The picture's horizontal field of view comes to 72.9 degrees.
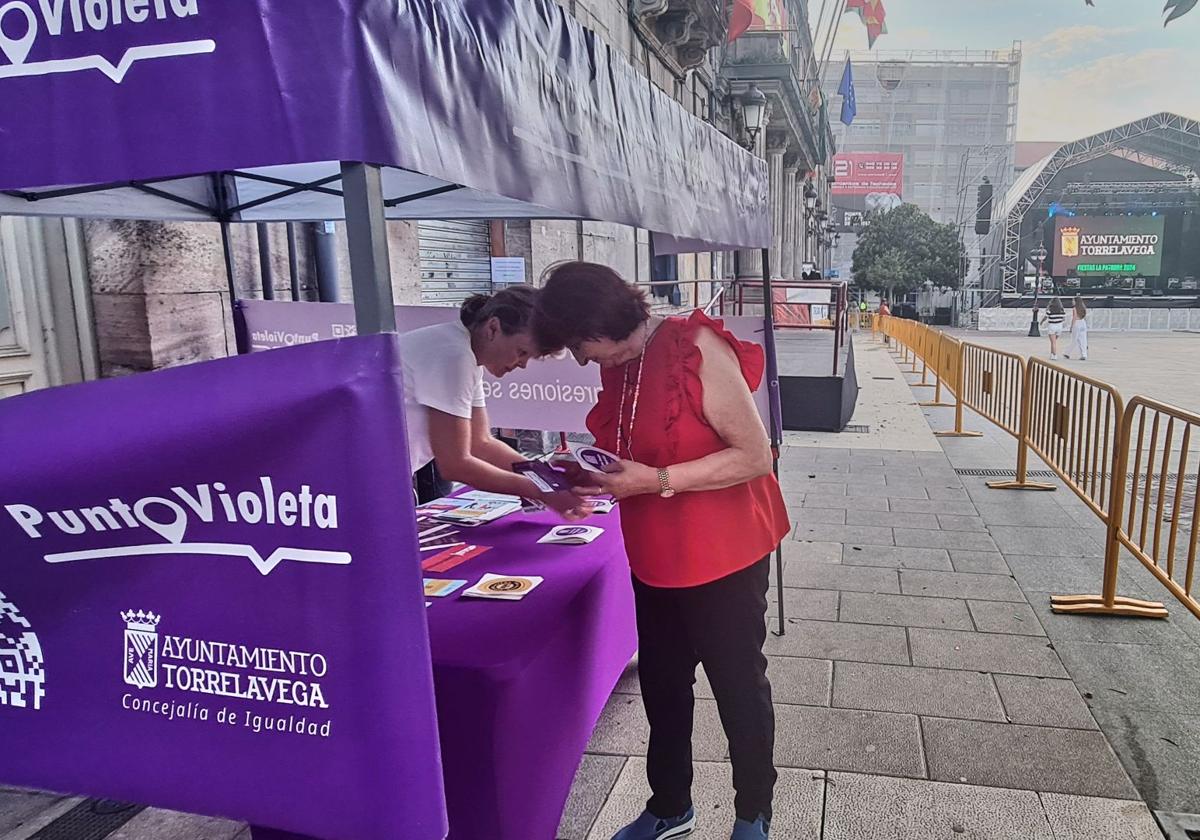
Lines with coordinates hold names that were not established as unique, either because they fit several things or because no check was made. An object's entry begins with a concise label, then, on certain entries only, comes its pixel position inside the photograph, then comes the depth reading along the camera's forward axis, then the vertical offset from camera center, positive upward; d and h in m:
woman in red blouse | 2.35 -0.58
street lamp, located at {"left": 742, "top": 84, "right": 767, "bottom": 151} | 14.48 +3.07
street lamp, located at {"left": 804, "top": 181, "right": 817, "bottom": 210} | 42.09 +4.57
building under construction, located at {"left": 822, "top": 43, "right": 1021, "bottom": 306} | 81.25 +15.95
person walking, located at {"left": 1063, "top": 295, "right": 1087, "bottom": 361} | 20.36 -1.46
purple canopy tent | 1.40 +0.37
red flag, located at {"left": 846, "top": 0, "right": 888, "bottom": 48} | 31.32 +10.17
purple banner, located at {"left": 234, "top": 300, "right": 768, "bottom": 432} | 4.41 -0.44
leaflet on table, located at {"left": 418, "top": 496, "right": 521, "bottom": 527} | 3.50 -0.96
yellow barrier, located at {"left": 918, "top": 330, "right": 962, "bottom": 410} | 11.61 -1.35
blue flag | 33.38 +7.57
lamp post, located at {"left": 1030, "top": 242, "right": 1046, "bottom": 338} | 42.22 +0.97
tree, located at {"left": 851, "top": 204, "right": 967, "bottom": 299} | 51.16 +1.46
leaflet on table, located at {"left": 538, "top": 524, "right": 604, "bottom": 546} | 3.15 -0.96
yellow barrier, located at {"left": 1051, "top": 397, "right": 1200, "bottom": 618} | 4.02 -1.50
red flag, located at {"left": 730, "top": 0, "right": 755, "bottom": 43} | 15.25 +5.01
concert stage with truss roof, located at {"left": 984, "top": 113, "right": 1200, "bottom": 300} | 42.00 +3.93
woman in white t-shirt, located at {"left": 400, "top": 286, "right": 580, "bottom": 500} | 2.97 -0.29
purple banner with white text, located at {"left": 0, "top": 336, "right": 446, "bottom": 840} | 1.45 -0.54
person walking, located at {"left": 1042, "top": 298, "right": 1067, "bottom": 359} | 21.72 -1.27
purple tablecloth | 2.13 -1.12
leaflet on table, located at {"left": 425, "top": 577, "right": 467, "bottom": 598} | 2.67 -0.97
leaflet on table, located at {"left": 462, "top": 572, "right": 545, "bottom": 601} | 2.63 -0.97
